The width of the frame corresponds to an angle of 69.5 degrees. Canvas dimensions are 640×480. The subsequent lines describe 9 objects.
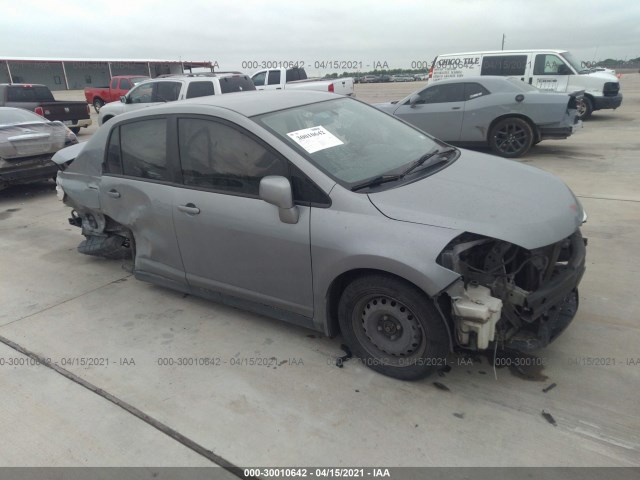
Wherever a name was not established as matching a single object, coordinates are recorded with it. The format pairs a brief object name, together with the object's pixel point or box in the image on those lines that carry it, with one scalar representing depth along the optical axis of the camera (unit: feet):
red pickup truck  68.13
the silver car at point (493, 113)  26.99
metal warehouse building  143.13
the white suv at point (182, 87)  36.17
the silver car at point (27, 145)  23.72
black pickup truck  42.93
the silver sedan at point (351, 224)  8.41
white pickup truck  47.37
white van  38.24
